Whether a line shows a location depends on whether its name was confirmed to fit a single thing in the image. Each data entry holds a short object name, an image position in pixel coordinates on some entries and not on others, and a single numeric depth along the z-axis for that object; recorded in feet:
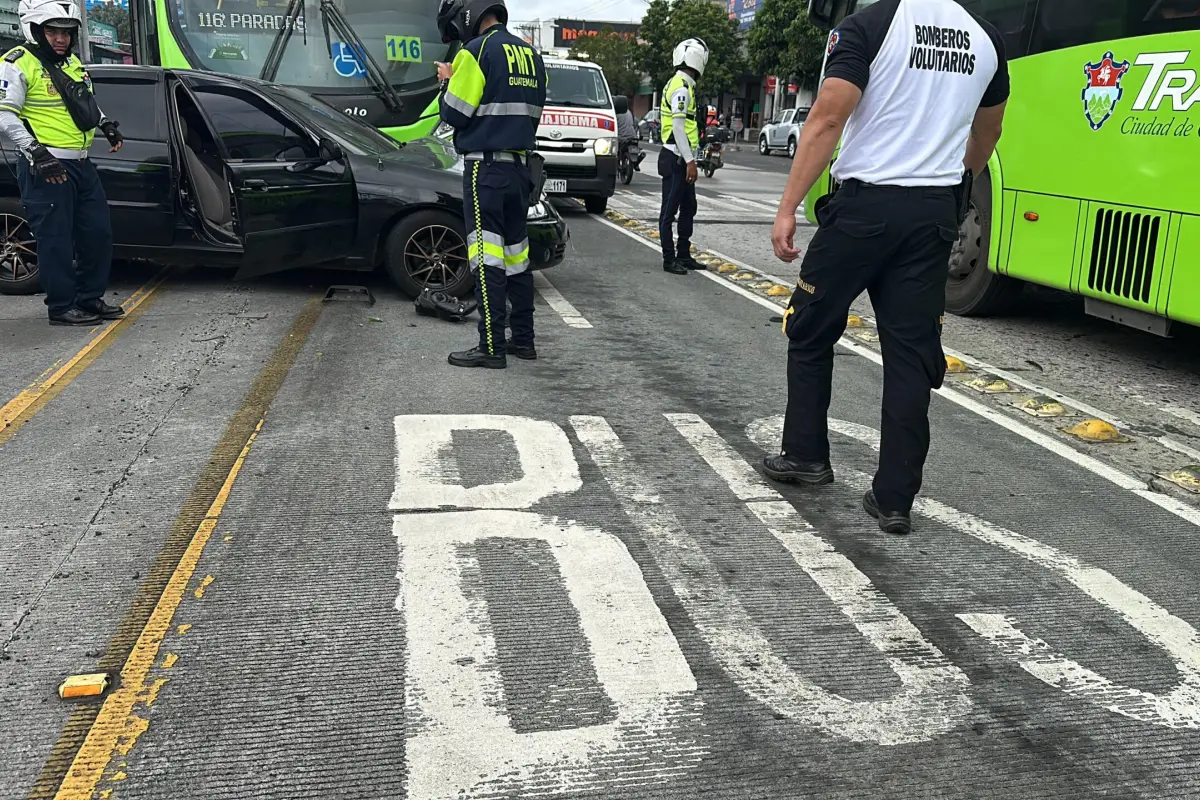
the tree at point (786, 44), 147.33
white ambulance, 48.57
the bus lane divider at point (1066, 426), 15.43
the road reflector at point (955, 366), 22.17
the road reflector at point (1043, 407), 19.16
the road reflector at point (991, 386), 20.58
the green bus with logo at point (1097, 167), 20.24
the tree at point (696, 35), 200.13
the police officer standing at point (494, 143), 19.33
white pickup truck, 130.00
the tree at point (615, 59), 264.72
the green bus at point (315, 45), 38.99
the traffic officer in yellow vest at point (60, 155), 21.04
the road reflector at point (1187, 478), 15.38
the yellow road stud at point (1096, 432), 17.74
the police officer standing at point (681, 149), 31.86
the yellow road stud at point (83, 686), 8.96
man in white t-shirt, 12.33
